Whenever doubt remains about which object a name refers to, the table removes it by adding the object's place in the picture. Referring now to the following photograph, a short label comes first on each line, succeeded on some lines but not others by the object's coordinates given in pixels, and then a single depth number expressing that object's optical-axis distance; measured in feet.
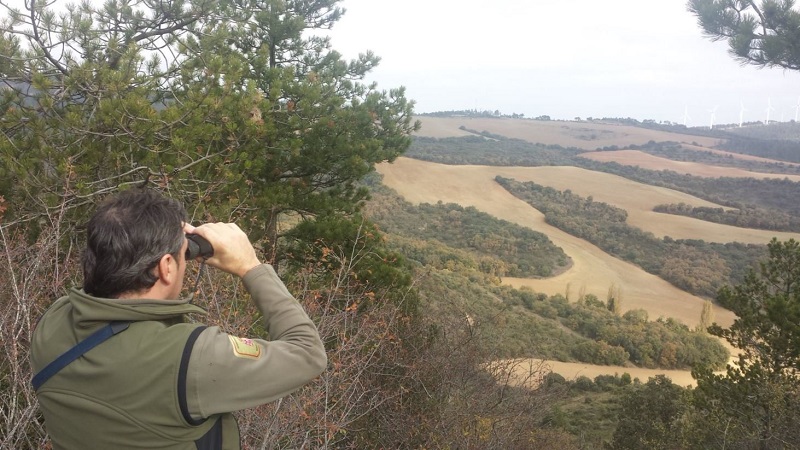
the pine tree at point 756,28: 30.09
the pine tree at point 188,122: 17.30
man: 3.64
